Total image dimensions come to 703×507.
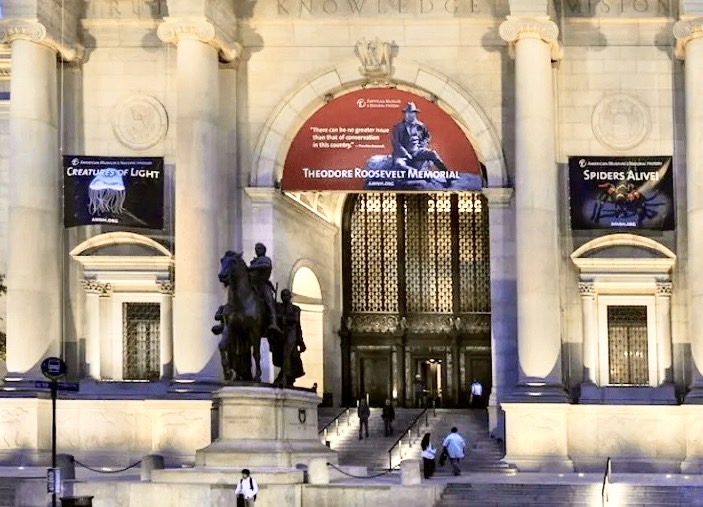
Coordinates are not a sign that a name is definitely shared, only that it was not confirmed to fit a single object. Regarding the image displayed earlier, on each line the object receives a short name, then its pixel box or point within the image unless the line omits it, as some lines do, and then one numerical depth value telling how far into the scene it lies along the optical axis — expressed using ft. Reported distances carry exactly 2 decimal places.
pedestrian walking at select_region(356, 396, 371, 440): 133.28
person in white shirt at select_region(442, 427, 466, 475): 115.96
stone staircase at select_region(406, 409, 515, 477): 122.72
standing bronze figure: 107.04
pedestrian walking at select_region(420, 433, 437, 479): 114.62
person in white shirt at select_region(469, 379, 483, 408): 145.79
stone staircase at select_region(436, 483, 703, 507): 102.32
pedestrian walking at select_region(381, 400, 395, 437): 134.72
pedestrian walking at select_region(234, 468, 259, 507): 91.56
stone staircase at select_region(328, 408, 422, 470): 128.16
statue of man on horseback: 103.60
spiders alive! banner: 127.85
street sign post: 88.38
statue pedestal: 102.22
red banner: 131.85
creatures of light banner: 129.90
